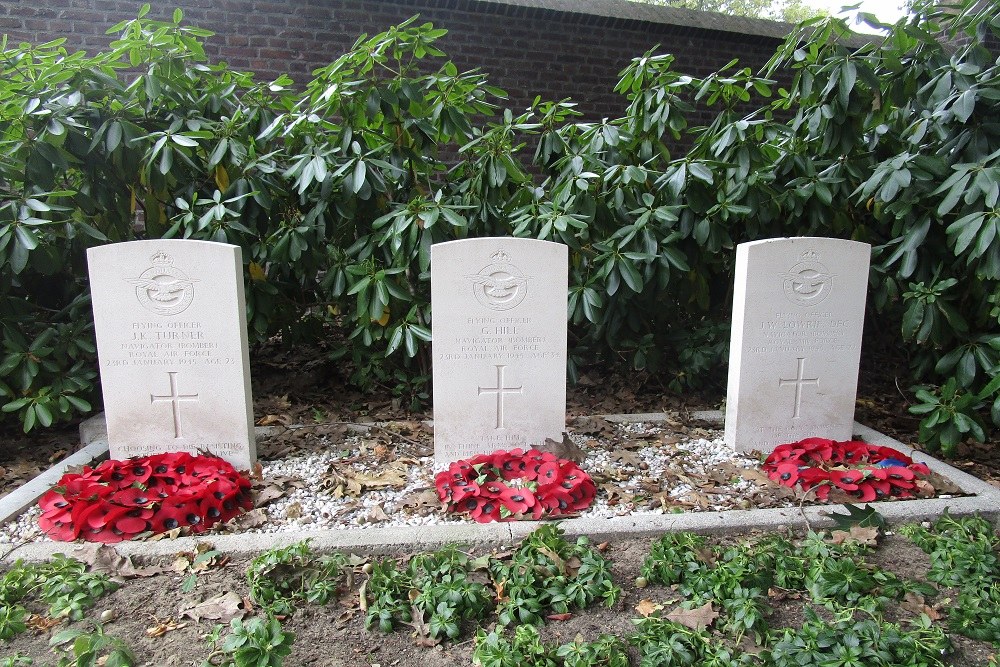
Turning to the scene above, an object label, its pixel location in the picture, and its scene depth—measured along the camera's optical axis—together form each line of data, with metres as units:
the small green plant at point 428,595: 1.97
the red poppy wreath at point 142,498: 2.57
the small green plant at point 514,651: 1.77
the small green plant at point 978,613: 1.90
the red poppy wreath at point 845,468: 2.94
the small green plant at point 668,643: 1.77
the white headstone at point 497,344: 3.22
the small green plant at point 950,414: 3.27
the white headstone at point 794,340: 3.40
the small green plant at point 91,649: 1.76
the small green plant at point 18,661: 1.79
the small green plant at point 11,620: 1.93
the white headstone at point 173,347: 3.12
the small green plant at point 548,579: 2.04
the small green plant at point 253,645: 1.73
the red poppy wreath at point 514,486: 2.72
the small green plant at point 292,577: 2.09
